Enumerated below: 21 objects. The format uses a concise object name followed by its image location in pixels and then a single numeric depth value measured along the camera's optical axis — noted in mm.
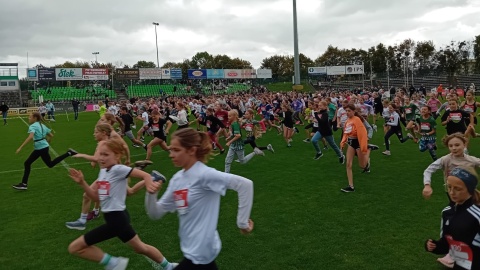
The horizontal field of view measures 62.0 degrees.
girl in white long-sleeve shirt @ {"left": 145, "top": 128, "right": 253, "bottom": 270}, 3023
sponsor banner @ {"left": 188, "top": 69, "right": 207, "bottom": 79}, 70750
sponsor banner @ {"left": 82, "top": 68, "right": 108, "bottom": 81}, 64688
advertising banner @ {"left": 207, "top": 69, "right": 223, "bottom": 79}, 72562
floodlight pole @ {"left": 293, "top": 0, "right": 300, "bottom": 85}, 49594
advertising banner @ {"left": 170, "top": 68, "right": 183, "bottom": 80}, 69812
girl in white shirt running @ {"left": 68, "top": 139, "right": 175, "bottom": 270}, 4215
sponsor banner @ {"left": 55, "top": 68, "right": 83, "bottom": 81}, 63156
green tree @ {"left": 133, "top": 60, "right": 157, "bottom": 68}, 133875
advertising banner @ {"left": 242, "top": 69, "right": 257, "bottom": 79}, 76750
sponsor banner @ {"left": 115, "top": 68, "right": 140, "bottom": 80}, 66375
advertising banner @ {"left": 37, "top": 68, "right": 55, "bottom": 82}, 61812
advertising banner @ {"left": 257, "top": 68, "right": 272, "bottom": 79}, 79312
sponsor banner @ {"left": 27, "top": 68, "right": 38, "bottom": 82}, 60500
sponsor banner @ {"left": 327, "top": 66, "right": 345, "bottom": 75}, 75250
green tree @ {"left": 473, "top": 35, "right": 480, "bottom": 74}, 70200
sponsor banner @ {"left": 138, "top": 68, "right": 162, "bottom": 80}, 67875
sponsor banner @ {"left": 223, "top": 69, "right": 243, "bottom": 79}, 74125
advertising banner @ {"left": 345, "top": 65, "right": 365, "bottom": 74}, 74688
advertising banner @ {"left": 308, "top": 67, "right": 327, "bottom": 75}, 76375
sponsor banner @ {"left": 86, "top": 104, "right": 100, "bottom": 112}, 53438
